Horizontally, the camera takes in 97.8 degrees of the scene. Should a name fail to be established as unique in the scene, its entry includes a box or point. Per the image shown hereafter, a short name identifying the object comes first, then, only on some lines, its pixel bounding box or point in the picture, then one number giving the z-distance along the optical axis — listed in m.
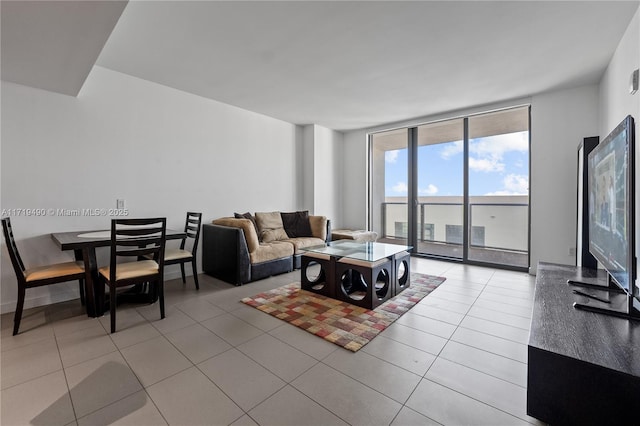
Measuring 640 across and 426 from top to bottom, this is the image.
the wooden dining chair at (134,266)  2.26
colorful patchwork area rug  2.20
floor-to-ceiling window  4.48
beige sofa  3.47
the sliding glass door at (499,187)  4.36
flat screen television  1.36
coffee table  2.77
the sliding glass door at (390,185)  5.53
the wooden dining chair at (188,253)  3.12
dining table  2.31
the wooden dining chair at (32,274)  2.18
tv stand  1.10
